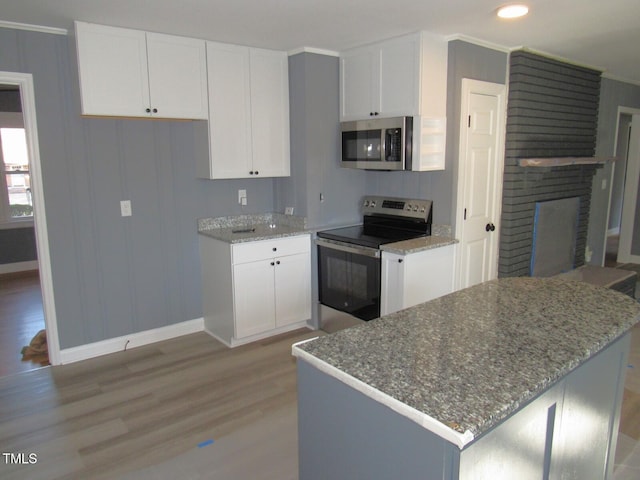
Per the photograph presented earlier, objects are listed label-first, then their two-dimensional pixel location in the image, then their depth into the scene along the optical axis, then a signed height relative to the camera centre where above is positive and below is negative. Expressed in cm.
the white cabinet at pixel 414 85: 326 +56
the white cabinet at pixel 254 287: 355 -99
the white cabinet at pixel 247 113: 353 +39
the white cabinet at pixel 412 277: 322 -82
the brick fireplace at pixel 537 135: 379 +23
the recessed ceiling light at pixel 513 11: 266 +88
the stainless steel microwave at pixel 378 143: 336 +14
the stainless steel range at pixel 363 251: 343 -69
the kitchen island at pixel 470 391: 113 -60
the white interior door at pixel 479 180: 351 -15
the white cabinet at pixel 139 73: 296 +60
